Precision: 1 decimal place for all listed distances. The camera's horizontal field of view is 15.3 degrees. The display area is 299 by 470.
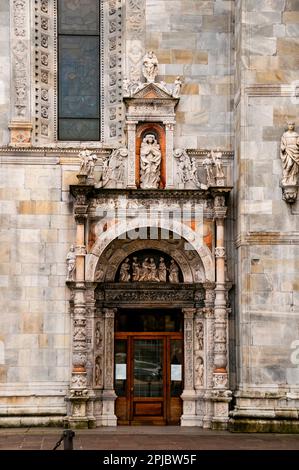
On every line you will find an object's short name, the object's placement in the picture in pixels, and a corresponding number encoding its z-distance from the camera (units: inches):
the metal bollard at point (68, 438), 667.2
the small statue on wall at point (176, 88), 1067.9
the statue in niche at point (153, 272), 1074.1
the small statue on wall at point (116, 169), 1061.8
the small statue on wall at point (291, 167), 1022.4
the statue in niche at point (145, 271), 1074.1
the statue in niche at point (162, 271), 1075.3
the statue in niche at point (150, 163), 1060.5
